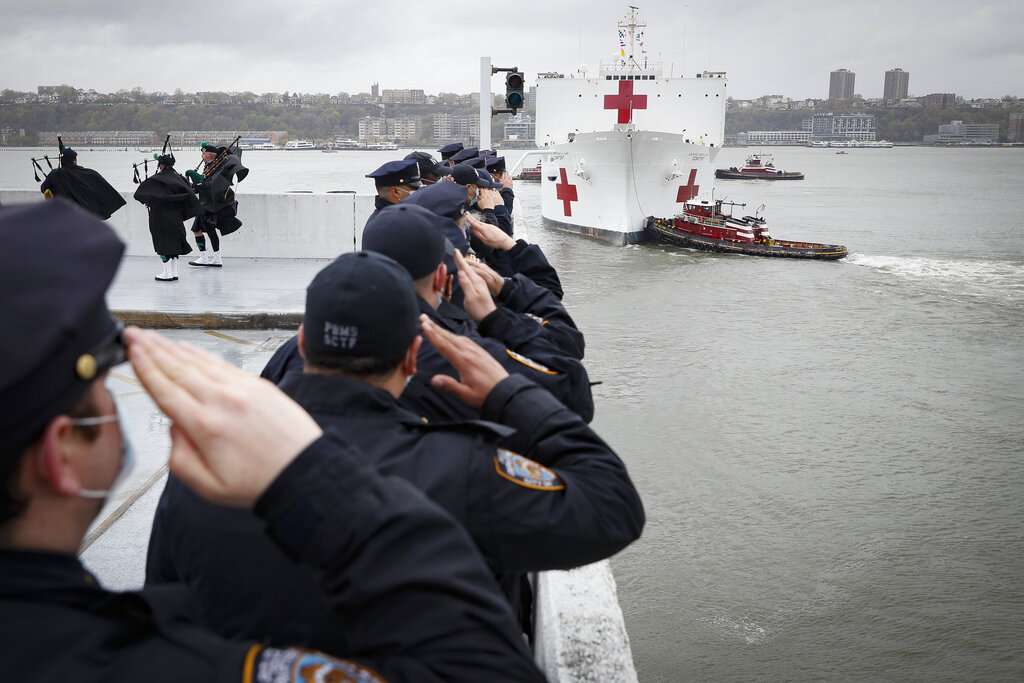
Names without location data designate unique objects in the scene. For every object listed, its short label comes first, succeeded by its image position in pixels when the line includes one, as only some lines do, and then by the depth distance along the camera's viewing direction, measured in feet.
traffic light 40.32
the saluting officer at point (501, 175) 27.99
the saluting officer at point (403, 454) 4.68
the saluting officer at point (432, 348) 6.74
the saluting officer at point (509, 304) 8.92
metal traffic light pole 41.75
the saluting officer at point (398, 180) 17.12
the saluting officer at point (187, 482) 2.74
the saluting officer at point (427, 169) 19.16
